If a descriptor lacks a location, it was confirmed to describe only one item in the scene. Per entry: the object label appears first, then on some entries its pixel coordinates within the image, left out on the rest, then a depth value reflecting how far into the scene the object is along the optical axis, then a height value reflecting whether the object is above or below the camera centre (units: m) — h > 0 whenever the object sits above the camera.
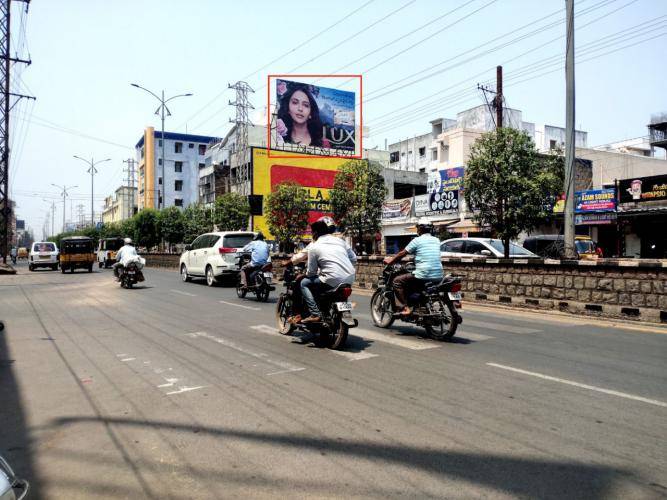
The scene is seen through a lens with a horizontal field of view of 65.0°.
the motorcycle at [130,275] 17.50 -0.94
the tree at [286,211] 36.12 +2.45
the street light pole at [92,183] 73.32 +9.05
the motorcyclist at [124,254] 17.83 -0.25
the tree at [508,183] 16.22 +1.96
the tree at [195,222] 41.56 +2.02
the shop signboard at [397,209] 39.62 +2.86
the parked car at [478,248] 16.69 -0.07
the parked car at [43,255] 35.06 -0.54
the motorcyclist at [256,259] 14.24 -0.34
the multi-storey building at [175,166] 80.38 +12.52
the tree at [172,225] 50.25 +2.04
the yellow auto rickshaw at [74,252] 30.73 -0.30
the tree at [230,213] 38.56 +2.49
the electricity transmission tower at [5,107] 33.66 +9.14
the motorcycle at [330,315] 7.10 -0.97
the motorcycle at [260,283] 13.90 -0.98
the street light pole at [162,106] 41.91 +11.27
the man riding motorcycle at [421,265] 8.04 -0.29
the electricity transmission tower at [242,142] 44.03 +9.47
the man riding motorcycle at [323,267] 7.21 -0.28
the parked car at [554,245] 19.91 +0.03
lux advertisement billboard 44.72 +11.61
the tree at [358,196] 27.95 +2.71
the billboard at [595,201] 27.00 +2.35
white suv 18.31 -0.26
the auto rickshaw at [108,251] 40.78 -0.33
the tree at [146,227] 53.56 +2.02
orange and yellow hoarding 48.97 +6.94
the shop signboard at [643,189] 25.28 +2.81
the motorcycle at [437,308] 7.80 -0.95
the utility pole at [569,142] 13.17 +2.66
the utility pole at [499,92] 26.28 +8.01
